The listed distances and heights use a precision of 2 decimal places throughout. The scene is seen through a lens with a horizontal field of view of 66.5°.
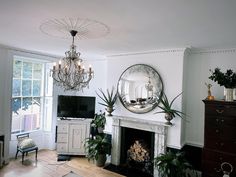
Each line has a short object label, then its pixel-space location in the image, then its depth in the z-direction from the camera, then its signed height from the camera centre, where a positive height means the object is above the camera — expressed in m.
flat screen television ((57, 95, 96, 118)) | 4.78 -0.49
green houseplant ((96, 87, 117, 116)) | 4.20 -0.26
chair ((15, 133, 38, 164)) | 4.16 -1.35
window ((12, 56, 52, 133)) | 4.54 -0.21
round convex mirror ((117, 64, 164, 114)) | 3.71 +0.04
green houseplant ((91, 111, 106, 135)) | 4.57 -0.87
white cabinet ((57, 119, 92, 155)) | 4.69 -1.25
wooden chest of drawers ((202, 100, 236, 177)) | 2.86 -0.77
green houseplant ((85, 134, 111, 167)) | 4.12 -1.40
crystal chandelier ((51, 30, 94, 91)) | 2.47 +0.23
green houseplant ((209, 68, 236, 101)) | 2.93 +0.17
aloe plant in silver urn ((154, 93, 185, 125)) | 3.35 -0.39
